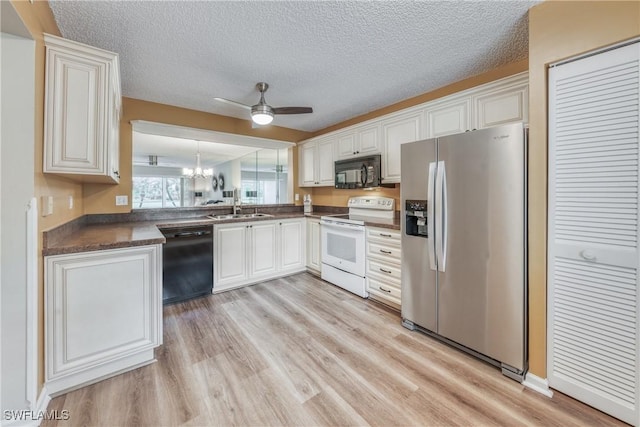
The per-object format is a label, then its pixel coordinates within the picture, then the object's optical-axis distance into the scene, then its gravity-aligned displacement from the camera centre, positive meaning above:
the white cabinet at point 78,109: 1.55 +0.66
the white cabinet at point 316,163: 4.04 +0.83
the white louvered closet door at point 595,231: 1.37 -0.10
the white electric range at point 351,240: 3.14 -0.35
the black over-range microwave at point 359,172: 3.25 +0.55
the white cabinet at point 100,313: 1.59 -0.68
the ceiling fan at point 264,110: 2.62 +1.08
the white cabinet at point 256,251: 3.30 -0.53
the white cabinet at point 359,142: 3.34 +0.98
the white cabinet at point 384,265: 2.74 -0.58
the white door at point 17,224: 1.29 -0.06
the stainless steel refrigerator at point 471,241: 1.74 -0.21
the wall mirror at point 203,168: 3.52 +0.75
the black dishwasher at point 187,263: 2.93 -0.59
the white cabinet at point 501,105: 2.16 +0.95
